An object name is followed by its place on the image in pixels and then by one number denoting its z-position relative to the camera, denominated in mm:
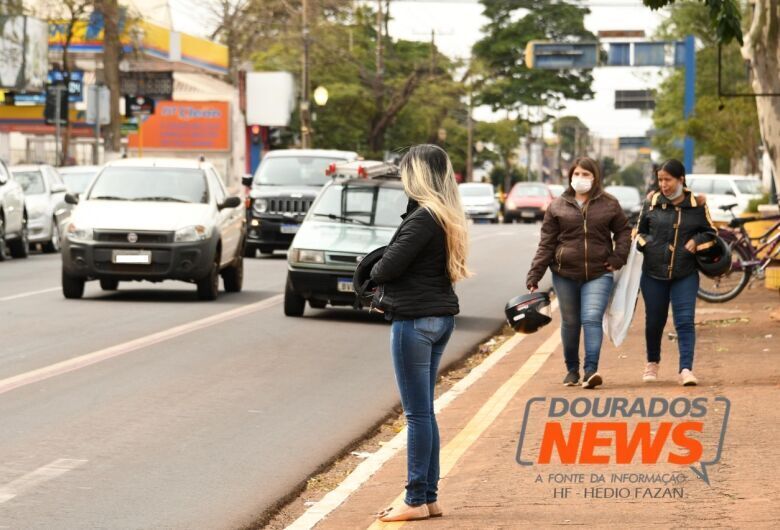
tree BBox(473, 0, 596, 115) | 91688
